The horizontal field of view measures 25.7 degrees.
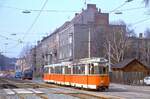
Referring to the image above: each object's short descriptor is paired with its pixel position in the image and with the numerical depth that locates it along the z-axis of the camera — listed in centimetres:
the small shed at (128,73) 4747
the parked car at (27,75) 6723
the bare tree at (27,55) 10530
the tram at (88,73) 2772
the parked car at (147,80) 4367
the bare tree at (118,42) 6290
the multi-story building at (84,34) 6625
